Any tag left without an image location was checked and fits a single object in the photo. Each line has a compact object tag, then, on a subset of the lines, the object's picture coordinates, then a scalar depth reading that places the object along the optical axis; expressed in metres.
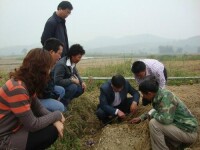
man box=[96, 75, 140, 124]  2.70
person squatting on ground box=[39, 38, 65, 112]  2.25
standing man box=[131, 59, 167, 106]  2.63
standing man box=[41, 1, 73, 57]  2.91
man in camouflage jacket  2.24
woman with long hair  1.59
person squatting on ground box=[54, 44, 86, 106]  2.75
